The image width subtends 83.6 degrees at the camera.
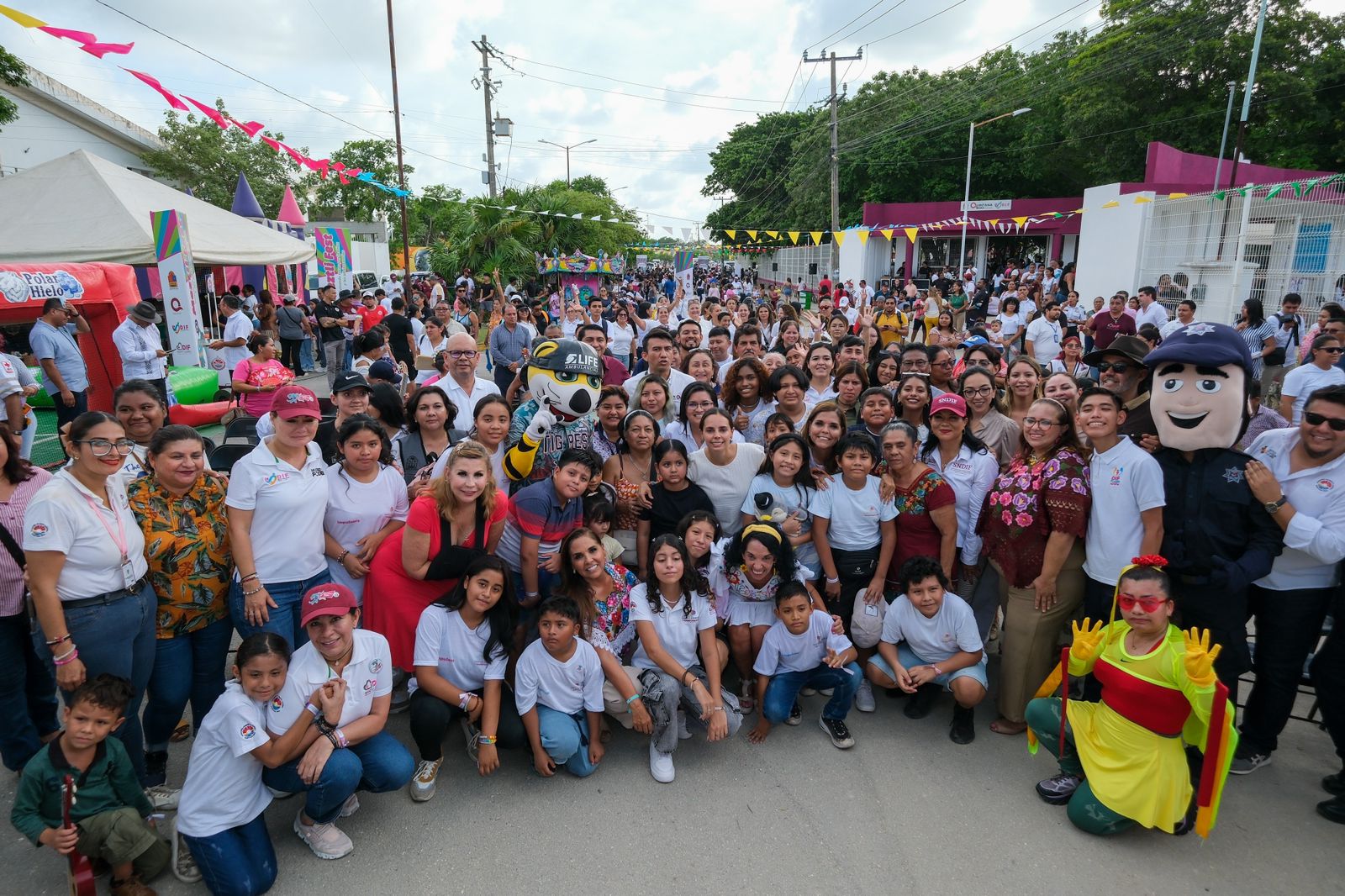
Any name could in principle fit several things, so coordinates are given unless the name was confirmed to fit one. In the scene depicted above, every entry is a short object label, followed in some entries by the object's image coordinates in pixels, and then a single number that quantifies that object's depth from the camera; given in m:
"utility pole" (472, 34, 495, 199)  27.16
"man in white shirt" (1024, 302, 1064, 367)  8.95
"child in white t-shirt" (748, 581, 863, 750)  3.65
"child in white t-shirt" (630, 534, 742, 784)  3.52
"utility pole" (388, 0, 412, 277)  19.42
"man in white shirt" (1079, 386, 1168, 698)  3.26
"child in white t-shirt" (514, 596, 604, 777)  3.34
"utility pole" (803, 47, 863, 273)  25.04
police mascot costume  3.19
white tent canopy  10.14
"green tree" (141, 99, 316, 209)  32.50
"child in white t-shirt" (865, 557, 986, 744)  3.65
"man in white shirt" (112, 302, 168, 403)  7.49
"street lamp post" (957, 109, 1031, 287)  25.61
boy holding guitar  2.56
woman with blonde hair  3.43
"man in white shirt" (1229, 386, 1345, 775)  3.06
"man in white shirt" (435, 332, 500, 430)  5.23
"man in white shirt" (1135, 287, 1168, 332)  11.05
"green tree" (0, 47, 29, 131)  13.59
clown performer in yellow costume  2.82
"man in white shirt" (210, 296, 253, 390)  9.06
